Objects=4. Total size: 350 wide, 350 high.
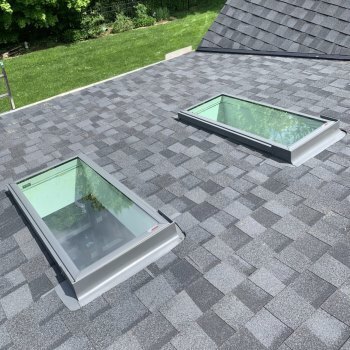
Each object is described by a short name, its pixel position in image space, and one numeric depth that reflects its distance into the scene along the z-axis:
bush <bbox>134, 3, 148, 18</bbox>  27.09
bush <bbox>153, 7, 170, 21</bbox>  27.31
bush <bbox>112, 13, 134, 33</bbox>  25.98
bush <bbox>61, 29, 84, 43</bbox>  24.98
